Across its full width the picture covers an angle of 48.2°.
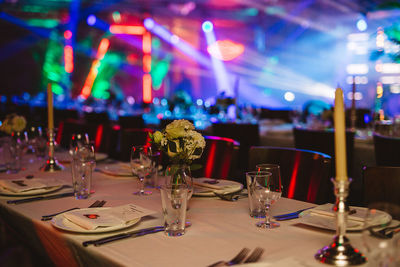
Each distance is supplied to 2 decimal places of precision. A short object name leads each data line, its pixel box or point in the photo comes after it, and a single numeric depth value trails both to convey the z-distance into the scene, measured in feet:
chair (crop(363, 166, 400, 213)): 5.18
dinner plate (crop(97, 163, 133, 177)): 7.29
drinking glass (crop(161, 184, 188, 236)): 4.25
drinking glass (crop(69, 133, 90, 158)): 7.14
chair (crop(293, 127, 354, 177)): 10.33
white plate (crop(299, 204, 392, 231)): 4.20
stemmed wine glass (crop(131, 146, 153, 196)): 6.01
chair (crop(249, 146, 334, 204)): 6.06
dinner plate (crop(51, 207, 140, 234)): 4.21
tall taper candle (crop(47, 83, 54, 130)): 8.19
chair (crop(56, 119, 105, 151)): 11.02
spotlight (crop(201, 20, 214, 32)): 29.66
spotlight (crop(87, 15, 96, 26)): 30.68
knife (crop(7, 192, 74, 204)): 5.50
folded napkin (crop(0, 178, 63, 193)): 6.00
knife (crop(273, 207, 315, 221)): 4.66
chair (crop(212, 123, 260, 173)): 13.32
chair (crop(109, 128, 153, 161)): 9.59
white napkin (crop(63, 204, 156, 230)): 4.34
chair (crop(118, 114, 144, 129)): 17.80
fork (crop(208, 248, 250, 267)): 3.40
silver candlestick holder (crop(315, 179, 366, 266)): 3.39
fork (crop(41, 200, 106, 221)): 4.74
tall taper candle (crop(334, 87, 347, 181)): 3.53
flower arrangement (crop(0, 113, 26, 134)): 8.80
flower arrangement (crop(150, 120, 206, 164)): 4.93
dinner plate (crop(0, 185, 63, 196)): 5.85
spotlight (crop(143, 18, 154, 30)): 30.60
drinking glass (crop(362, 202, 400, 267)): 2.58
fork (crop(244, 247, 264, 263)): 3.52
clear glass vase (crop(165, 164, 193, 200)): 4.62
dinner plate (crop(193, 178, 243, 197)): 5.82
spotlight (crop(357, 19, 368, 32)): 24.79
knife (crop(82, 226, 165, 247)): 3.93
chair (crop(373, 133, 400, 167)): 8.32
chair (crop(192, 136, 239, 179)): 7.66
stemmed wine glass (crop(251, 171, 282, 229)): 4.47
